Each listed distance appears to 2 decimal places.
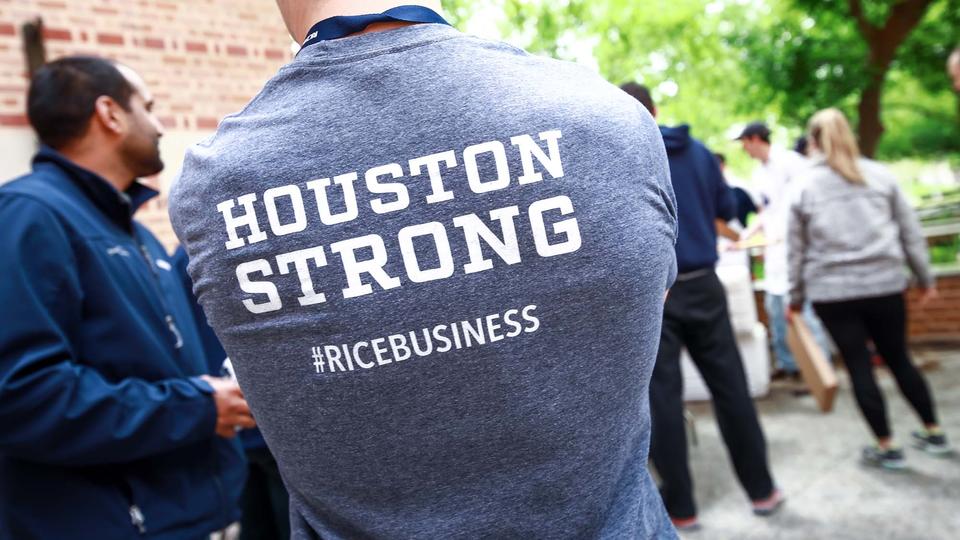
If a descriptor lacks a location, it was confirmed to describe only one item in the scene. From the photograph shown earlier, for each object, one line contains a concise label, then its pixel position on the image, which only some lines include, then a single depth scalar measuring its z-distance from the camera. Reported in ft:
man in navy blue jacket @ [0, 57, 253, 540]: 5.98
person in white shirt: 21.25
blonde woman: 14.67
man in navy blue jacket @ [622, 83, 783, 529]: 13.39
